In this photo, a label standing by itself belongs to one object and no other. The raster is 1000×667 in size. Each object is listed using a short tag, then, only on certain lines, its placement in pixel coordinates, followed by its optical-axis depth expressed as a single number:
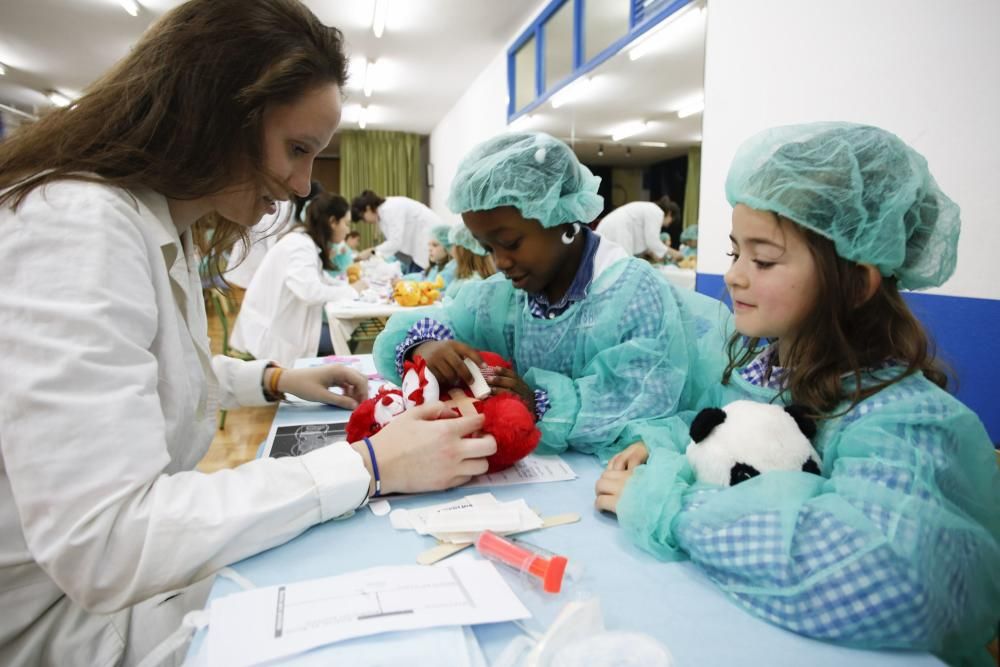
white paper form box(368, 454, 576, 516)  0.98
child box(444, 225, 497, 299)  3.55
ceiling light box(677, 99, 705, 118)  2.46
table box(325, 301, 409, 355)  3.31
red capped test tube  0.67
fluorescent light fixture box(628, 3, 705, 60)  2.51
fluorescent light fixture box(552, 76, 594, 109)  3.73
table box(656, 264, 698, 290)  2.57
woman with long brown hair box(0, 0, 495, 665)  0.63
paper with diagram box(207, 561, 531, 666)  0.57
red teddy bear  0.96
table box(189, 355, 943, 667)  0.58
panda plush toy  0.76
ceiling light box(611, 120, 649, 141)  3.01
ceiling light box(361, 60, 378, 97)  6.34
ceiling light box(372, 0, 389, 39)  4.70
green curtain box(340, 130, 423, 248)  10.41
